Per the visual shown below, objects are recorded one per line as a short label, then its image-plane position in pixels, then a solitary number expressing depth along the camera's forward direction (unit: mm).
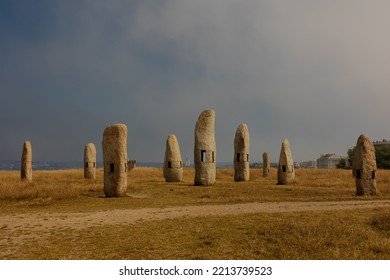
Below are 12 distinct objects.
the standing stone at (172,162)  30328
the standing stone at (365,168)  19141
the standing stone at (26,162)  29703
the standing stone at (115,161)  19703
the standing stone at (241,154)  31469
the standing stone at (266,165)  39094
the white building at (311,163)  178000
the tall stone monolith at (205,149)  26078
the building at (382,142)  113569
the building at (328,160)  135388
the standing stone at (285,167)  28312
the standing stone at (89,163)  34825
